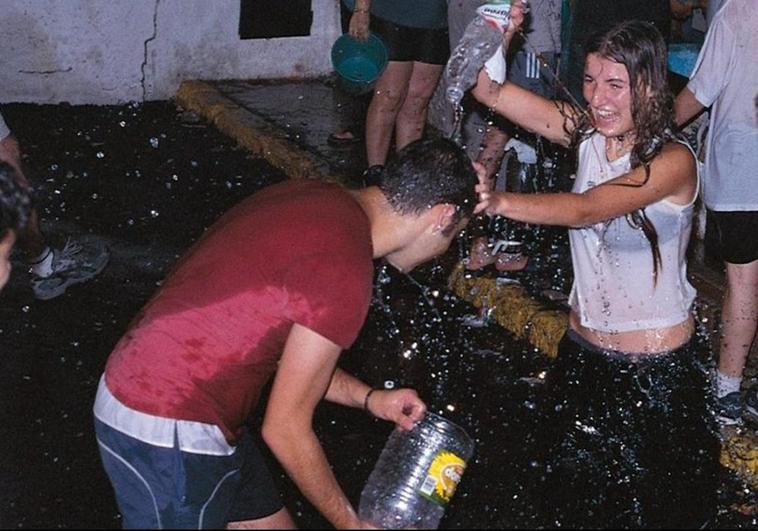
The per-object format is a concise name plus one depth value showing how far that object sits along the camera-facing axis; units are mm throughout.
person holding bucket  7617
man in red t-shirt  3295
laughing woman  4266
